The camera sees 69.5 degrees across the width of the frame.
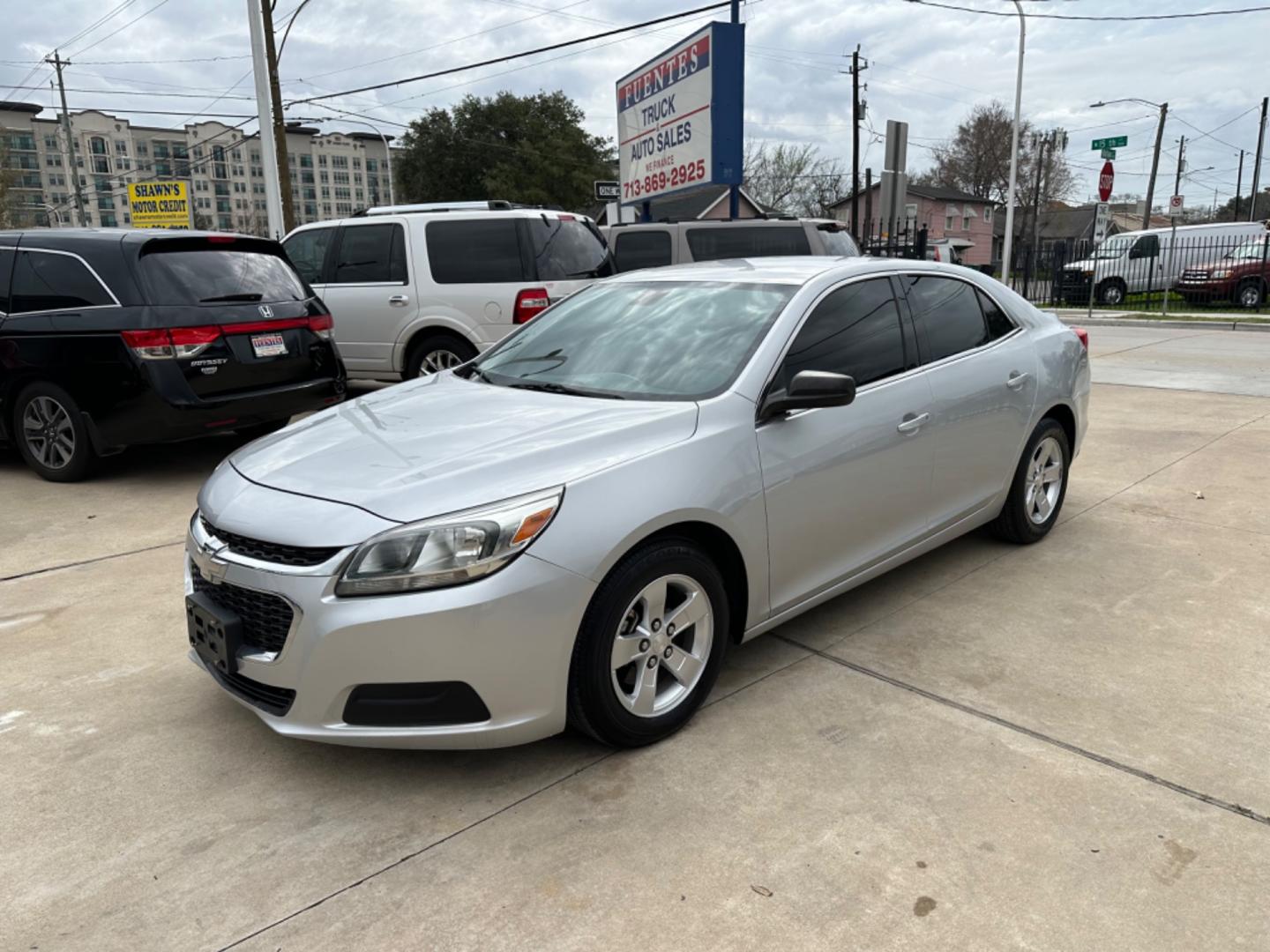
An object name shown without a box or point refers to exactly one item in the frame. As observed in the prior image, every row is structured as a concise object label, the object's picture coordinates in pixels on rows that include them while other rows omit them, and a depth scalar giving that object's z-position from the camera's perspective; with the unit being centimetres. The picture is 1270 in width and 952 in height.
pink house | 6488
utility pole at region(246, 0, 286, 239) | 1496
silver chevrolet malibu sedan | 252
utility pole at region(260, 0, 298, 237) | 1761
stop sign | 1977
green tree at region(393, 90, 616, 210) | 5772
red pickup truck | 2061
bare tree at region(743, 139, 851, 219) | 6197
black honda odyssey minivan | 583
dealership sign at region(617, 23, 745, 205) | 1091
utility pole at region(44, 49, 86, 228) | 4256
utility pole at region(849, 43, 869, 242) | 3891
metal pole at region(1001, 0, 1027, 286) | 2534
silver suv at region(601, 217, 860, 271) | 1027
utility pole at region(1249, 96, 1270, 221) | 4722
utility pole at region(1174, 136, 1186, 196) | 6200
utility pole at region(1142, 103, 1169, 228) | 4150
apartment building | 11281
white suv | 816
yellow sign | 2302
